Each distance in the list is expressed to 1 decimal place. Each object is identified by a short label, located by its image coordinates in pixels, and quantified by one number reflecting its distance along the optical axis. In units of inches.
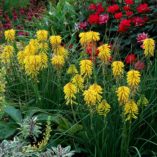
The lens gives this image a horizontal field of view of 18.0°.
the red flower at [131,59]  167.3
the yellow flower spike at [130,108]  119.5
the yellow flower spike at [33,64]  137.3
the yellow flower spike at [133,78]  116.7
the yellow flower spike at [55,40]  146.9
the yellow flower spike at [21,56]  154.8
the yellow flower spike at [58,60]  138.9
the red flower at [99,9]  212.9
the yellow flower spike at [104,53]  128.4
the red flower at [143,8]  202.5
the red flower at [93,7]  219.9
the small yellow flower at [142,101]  130.6
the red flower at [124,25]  195.0
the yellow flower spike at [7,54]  154.4
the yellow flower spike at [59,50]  150.1
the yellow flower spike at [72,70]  142.2
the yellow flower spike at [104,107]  124.7
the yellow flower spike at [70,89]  120.1
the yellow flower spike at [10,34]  159.8
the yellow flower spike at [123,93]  116.4
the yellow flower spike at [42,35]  154.8
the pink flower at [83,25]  220.2
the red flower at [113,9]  207.5
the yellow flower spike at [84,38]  138.3
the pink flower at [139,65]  158.4
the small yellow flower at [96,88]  118.1
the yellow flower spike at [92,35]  136.6
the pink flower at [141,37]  180.9
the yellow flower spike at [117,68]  123.2
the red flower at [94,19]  208.7
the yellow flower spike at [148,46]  129.4
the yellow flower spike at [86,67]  124.5
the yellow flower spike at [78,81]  130.5
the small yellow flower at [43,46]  158.1
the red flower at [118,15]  200.7
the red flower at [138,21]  198.8
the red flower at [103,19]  207.5
